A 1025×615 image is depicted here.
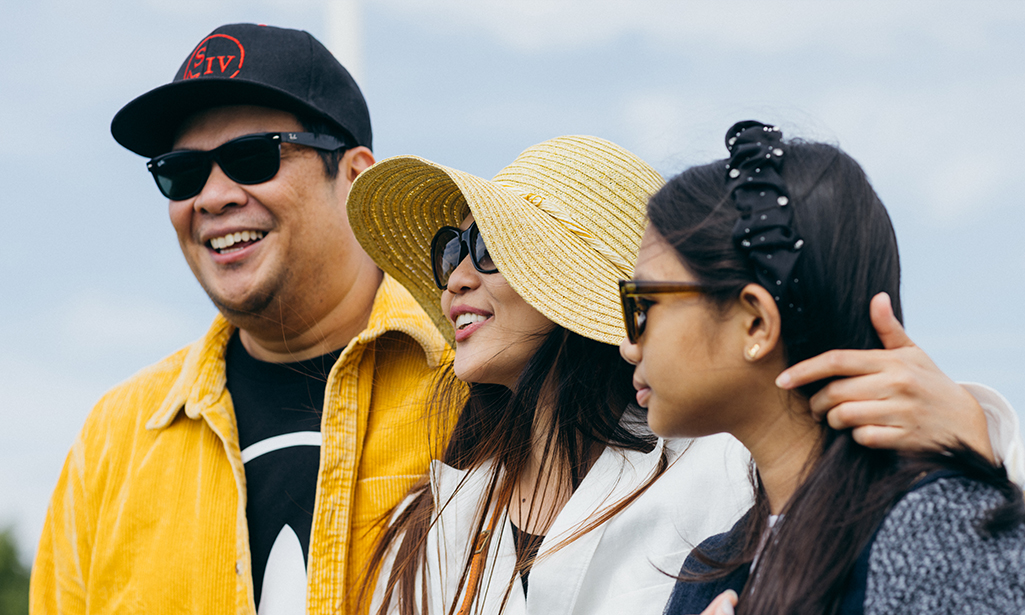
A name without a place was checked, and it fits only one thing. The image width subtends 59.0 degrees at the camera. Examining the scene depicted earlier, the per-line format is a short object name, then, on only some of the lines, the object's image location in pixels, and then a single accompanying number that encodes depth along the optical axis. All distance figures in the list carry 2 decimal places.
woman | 2.14
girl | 1.27
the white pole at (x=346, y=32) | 7.38
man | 2.74
